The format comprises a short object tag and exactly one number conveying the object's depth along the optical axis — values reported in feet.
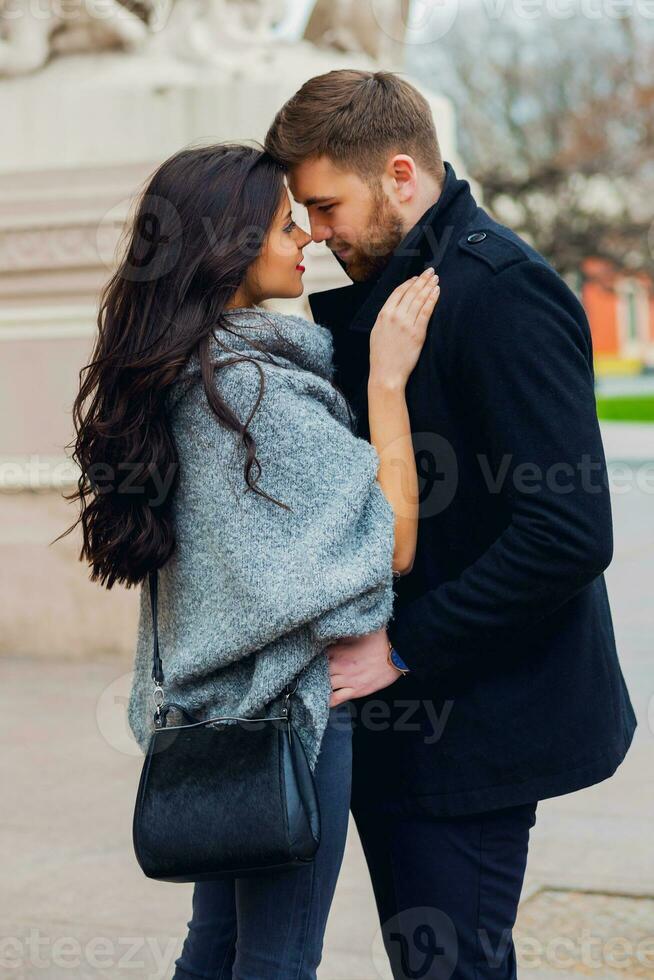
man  12.39
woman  12.30
